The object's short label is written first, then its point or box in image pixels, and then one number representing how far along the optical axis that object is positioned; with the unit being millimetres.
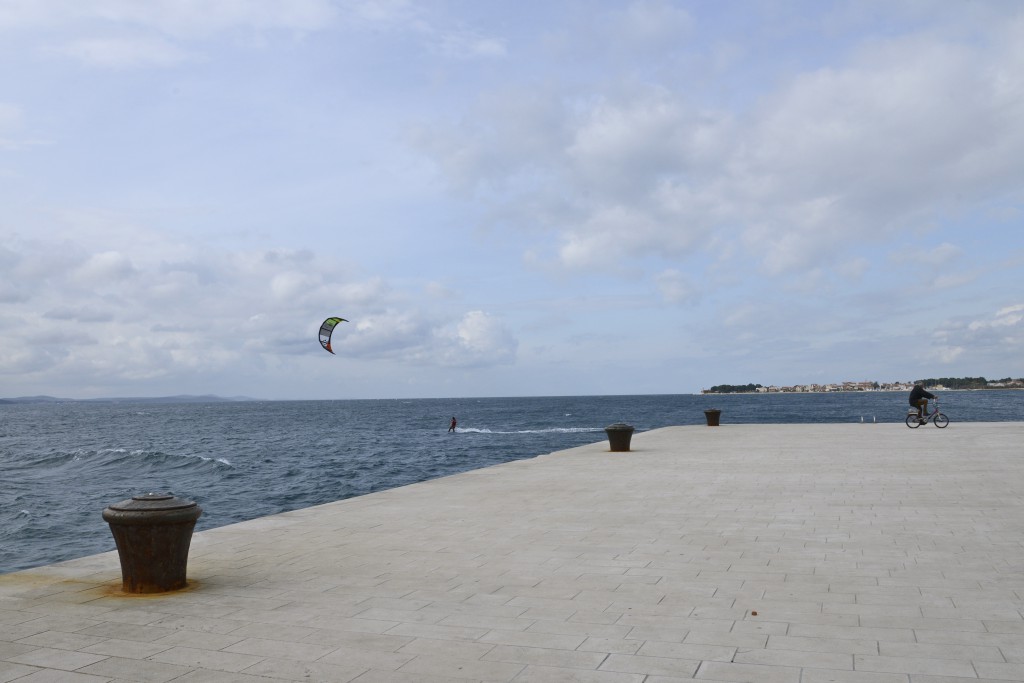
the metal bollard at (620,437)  20328
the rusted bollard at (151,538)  6719
